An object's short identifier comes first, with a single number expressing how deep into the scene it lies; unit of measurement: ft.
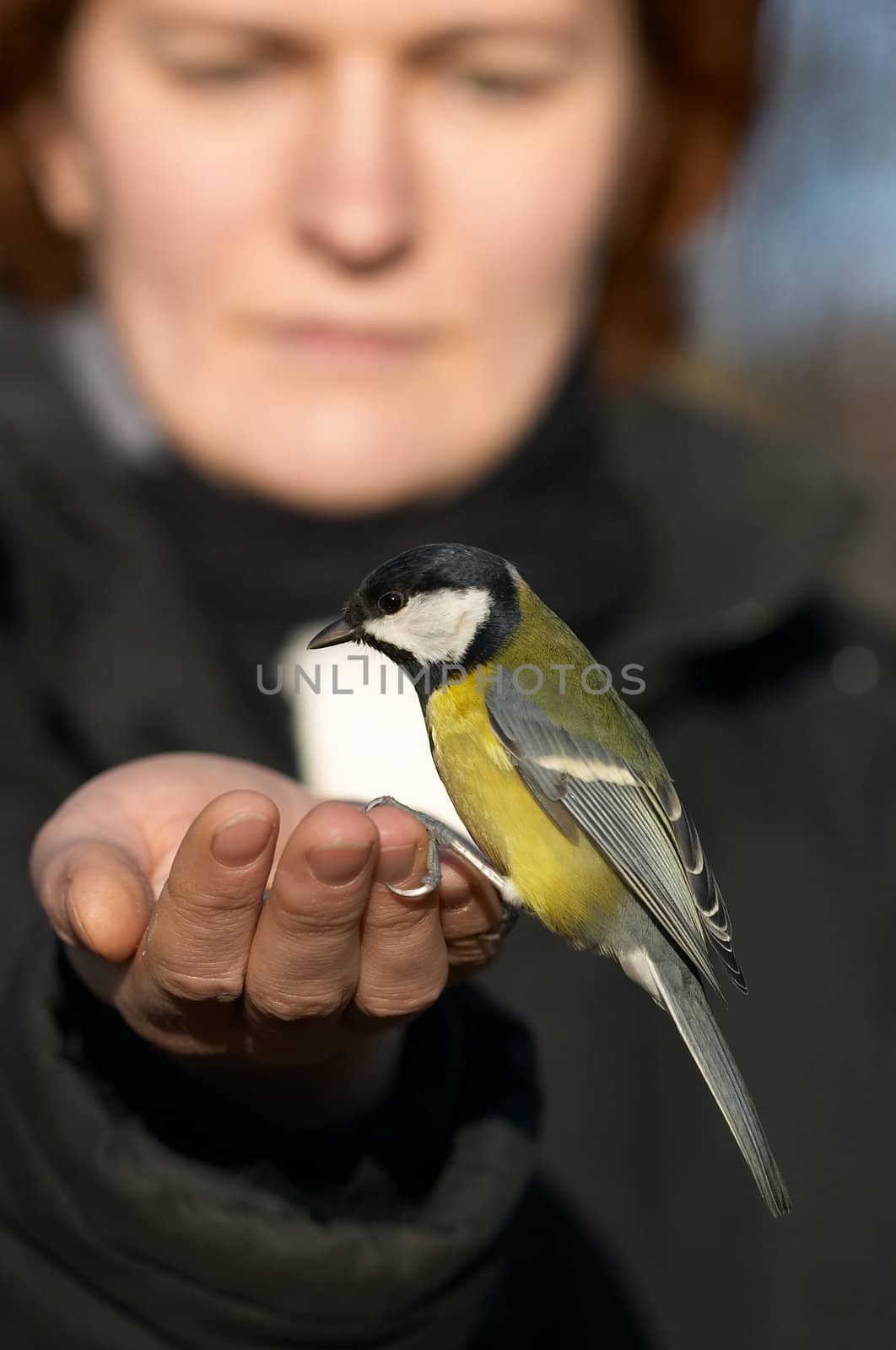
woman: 8.49
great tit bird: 8.40
